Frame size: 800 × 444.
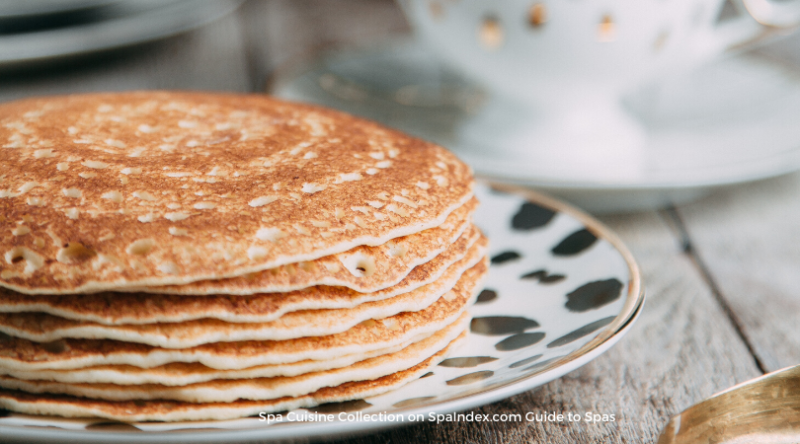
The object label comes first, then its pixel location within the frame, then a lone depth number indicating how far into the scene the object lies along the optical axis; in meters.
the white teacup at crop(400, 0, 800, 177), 0.64
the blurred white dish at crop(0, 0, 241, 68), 0.83
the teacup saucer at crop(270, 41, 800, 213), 0.62
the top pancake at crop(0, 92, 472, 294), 0.47
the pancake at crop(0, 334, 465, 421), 0.47
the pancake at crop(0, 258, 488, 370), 0.47
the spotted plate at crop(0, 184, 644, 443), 0.46
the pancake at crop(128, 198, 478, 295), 0.47
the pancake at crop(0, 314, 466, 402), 0.47
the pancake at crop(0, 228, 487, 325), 0.47
